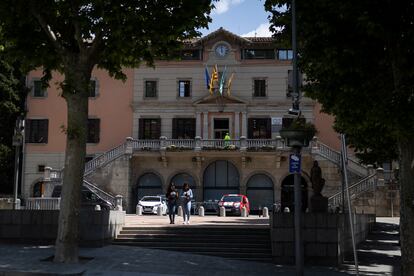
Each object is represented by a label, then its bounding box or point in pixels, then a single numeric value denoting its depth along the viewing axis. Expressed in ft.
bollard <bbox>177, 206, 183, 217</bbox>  103.98
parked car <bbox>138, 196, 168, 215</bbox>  115.96
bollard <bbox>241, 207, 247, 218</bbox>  110.29
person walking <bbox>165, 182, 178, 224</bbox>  70.49
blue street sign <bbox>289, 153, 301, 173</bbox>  40.57
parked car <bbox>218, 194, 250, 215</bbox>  113.29
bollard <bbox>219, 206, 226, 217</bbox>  108.78
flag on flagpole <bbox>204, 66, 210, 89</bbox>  143.54
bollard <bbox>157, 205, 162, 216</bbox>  109.62
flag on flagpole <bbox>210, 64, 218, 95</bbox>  143.64
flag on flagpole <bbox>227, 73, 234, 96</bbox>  144.49
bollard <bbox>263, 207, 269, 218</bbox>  112.17
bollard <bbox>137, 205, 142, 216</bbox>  114.42
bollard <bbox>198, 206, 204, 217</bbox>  109.54
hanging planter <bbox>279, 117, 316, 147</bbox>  41.42
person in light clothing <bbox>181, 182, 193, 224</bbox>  72.43
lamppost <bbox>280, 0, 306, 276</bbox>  39.58
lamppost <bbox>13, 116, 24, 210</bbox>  66.84
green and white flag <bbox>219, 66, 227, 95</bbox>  143.84
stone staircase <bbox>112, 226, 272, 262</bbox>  51.55
